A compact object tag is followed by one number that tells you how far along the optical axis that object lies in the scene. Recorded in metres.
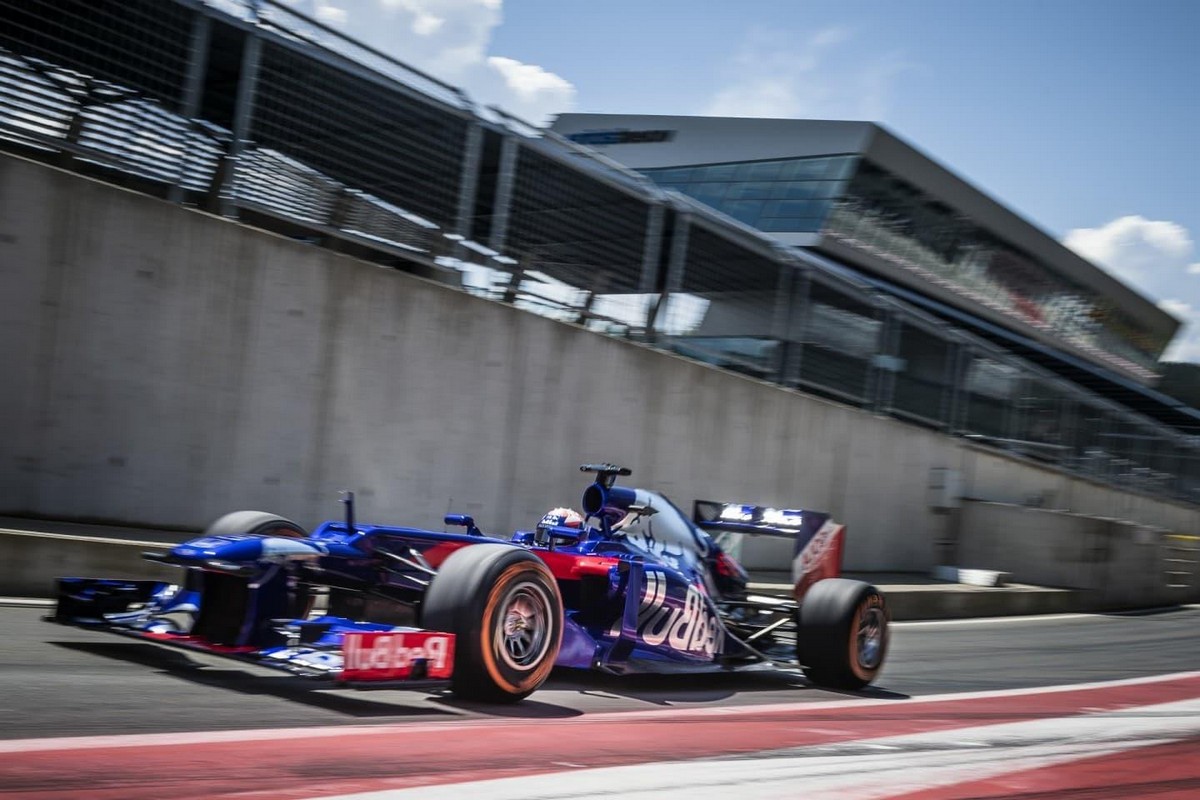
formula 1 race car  5.00
